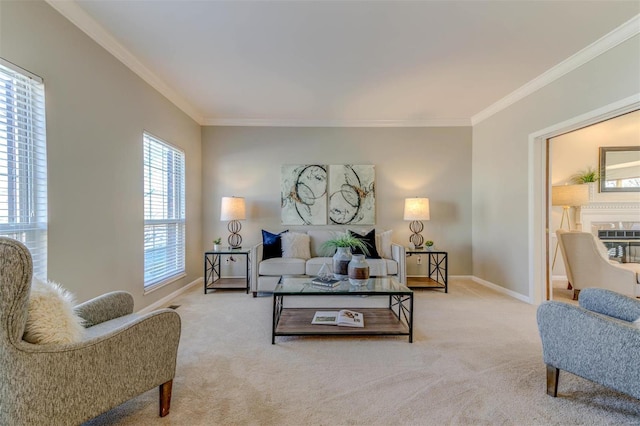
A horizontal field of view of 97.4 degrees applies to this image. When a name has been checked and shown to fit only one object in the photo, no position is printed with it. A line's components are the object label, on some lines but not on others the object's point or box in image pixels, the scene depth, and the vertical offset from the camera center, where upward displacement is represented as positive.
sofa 3.66 -0.64
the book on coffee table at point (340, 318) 2.46 -0.97
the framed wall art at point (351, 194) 4.51 +0.28
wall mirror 4.16 +0.64
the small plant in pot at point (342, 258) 2.80 -0.47
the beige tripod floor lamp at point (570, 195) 3.91 +0.22
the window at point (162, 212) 3.17 +0.00
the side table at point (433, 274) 3.95 -0.98
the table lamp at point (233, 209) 4.02 +0.04
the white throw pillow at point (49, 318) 1.14 -0.45
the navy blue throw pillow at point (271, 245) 3.97 -0.48
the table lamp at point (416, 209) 4.12 +0.03
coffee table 2.34 -1.00
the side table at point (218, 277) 3.85 -0.99
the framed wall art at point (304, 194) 4.50 +0.28
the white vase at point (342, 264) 2.80 -0.53
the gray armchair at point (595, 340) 1.31 -0.66
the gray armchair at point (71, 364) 1.04 -0.66
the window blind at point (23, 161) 1.69 +0.32
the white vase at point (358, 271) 2.61 -0.56
